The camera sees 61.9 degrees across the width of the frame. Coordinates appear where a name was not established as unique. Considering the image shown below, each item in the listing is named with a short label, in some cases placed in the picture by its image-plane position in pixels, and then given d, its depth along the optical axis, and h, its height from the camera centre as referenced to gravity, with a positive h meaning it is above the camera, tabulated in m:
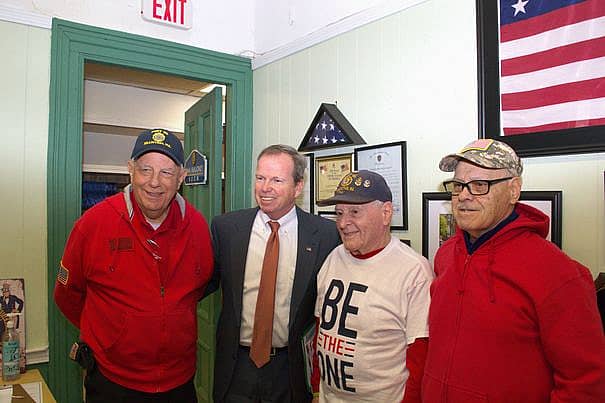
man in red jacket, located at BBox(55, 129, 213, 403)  1.84 -0.25
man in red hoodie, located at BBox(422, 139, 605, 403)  1.16 -0.22
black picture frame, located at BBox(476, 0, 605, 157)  1.68 +0.47
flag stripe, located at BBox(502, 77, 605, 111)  1.53 +0.40
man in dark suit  1.93 -0.26
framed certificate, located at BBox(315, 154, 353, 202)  2.46 +0.23
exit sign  2.93 +1.22
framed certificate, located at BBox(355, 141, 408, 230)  2.12 +0.21
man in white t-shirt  1.59 -0.29
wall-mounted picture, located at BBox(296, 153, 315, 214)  2.70 +0.14
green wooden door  3.12 +0.16
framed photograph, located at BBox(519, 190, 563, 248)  1.57 +0.03
